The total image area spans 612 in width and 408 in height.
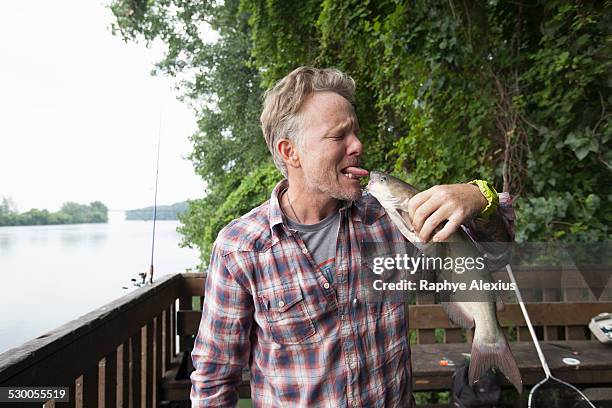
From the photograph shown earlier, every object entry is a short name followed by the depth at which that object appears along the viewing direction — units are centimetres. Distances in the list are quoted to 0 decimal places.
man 122
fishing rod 227
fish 97
